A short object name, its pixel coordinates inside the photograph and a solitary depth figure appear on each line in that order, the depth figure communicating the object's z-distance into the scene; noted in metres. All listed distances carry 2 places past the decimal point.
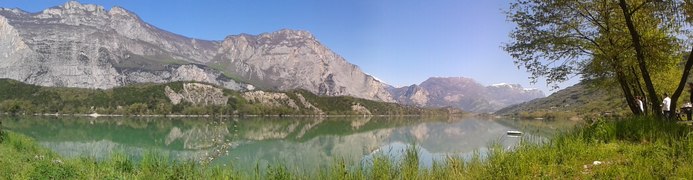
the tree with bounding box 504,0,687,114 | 17.78
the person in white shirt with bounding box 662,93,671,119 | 25.49
